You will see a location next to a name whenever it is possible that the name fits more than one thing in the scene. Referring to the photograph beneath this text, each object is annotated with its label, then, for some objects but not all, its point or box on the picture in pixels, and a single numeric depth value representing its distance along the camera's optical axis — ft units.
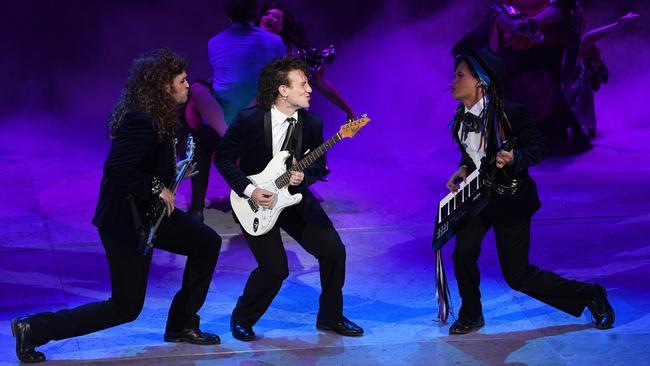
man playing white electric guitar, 40.11
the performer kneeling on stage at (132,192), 37.11
